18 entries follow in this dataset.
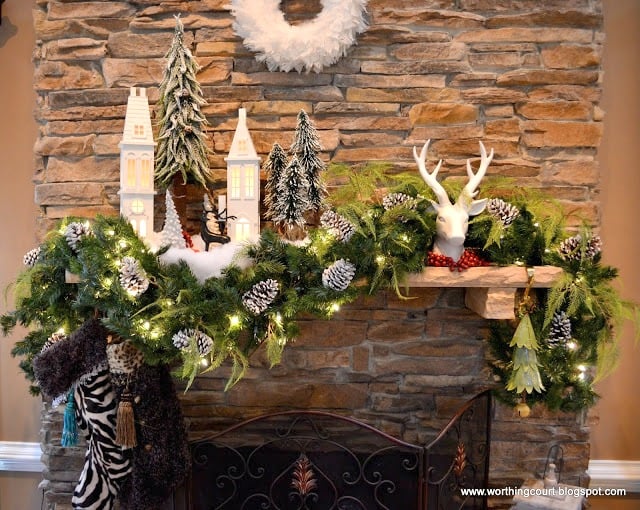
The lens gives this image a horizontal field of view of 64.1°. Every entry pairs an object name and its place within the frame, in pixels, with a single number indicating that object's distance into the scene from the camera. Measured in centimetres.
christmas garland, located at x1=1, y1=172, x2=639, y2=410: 151
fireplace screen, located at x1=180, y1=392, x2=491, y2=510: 169
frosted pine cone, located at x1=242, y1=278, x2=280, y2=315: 151
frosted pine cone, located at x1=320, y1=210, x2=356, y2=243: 155
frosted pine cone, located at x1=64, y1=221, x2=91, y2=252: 159
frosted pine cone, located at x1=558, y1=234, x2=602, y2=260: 163
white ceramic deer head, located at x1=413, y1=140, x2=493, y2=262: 156
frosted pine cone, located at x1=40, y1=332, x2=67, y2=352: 169
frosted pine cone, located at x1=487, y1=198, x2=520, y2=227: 164
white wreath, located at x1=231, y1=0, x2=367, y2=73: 185
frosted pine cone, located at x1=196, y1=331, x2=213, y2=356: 147
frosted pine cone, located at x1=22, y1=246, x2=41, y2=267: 175
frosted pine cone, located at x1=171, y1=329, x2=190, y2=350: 147
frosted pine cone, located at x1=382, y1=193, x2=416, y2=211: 164
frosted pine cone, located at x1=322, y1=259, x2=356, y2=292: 149
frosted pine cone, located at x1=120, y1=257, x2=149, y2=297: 146
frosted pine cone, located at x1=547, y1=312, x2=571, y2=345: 167
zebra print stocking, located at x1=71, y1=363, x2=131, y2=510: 166
